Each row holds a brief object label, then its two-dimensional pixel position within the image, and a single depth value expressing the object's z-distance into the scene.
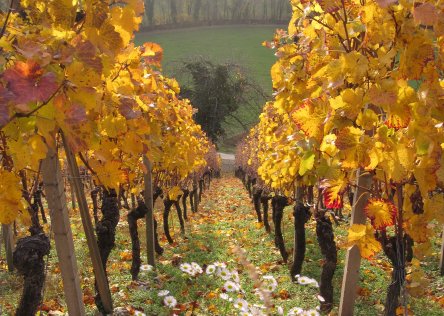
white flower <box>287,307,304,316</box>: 2.55
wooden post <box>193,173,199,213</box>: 14.42
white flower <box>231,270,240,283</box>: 3.07
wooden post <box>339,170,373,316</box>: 3.14
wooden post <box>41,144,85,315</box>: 2.61
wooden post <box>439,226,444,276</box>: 5.88
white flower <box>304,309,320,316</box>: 2.60
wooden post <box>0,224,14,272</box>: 6.03
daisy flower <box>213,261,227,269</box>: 2.93
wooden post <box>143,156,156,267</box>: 6.49
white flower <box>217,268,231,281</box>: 2.90
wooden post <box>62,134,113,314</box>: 3.04
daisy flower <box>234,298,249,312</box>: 2.45
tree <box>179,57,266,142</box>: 38.25
